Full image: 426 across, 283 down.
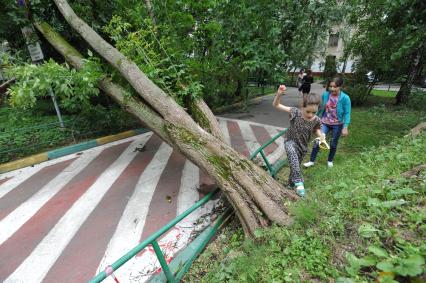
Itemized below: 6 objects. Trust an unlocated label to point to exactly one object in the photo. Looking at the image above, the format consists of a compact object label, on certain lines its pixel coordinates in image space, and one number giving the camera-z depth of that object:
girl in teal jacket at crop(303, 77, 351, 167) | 3.98
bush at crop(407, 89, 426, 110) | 10.38
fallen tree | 2.81
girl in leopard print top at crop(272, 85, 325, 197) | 3.26
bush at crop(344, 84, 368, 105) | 11.36
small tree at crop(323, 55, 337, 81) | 17.29
